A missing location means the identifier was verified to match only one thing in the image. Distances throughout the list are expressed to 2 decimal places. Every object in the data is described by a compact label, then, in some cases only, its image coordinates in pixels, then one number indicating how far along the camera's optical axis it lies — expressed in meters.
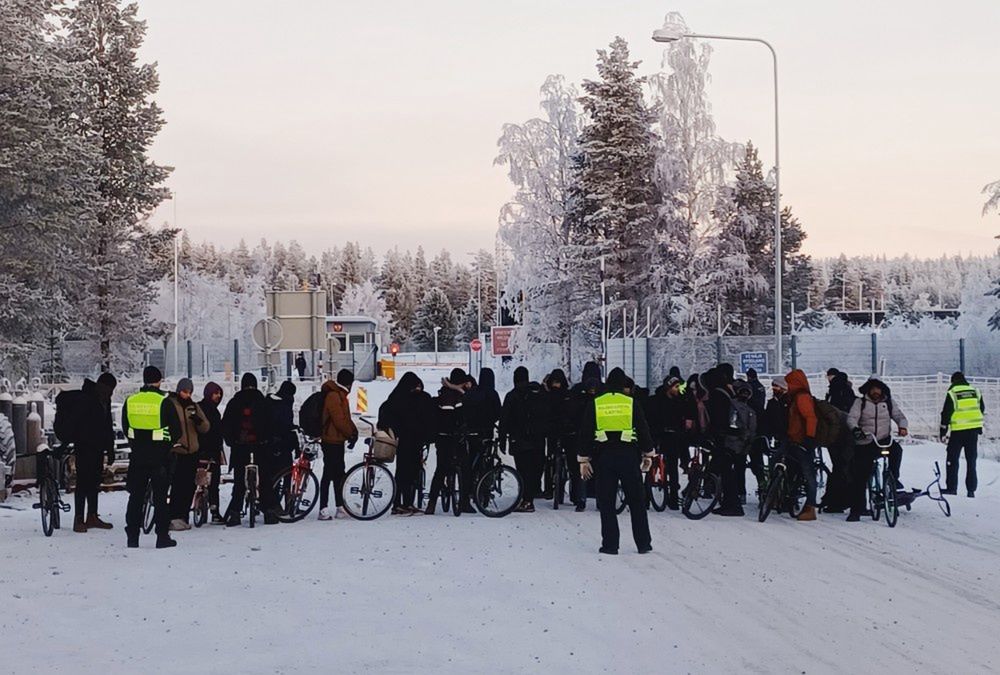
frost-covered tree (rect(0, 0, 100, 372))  32.28
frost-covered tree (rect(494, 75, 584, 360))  50.88
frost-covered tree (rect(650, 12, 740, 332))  48.56
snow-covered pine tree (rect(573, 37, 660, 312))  48.94
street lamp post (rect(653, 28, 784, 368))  28.25
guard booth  69.44
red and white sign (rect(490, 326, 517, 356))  53.03
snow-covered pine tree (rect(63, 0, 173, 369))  41.91
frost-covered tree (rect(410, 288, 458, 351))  134.75
